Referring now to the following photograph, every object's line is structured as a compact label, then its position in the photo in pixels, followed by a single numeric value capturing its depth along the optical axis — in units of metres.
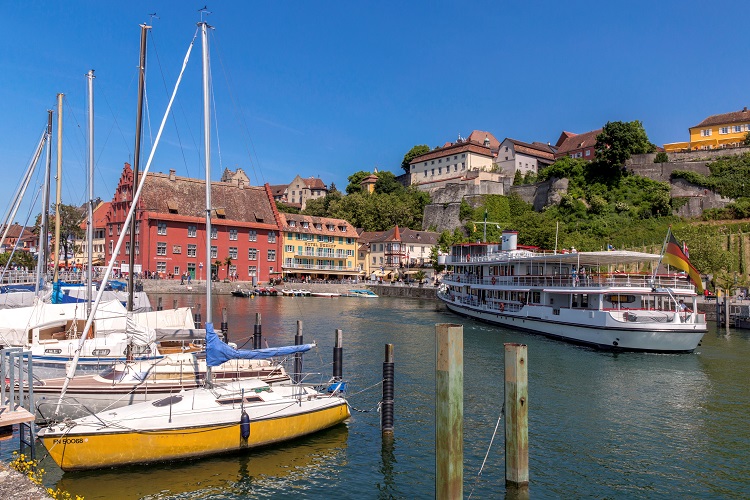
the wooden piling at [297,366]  23.02
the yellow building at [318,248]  100.25
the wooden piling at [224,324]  31.20
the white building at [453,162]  119.12
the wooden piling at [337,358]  22.09
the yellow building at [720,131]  96.94
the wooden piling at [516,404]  12.86
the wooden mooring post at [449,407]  11.88
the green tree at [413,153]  144.12
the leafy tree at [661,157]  92.94
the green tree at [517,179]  112.69
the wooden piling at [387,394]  18.30
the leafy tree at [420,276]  103.31
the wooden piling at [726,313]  47.02
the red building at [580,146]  109.44
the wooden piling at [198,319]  36.34
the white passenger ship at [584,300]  35.50
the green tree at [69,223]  76.88
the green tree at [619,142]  92.38
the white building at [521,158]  117.94
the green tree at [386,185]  134.88
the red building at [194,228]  83.19
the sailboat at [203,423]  15.09
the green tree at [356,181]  148.38
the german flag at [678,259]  36.38
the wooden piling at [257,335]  29.19
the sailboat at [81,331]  21.89
